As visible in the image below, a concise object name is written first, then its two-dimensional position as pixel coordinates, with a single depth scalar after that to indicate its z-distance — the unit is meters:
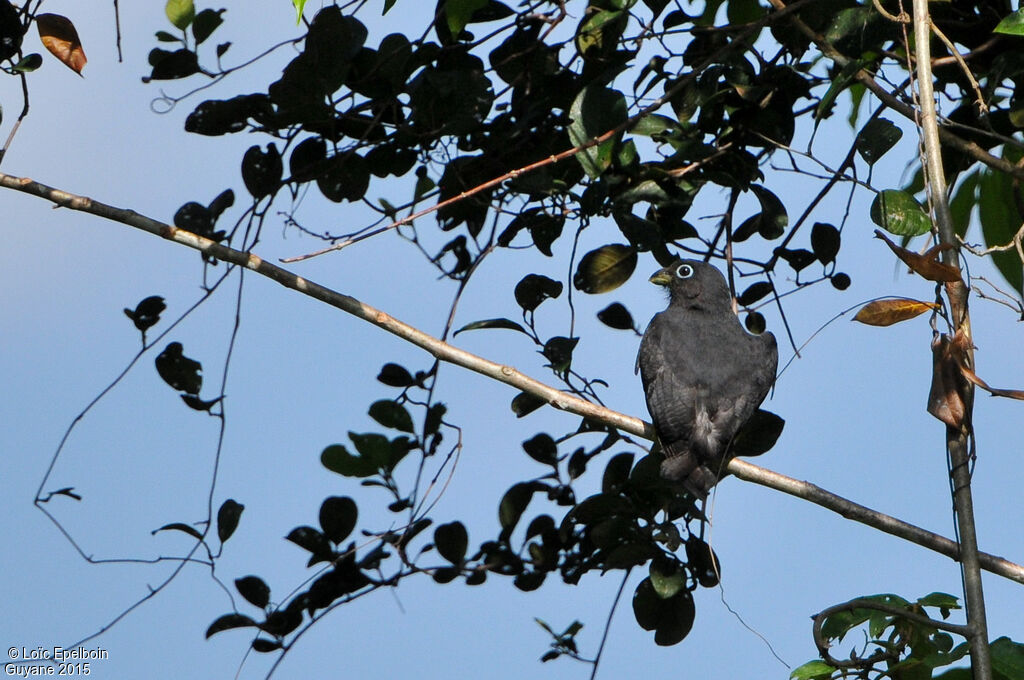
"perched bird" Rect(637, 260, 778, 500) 8.29
